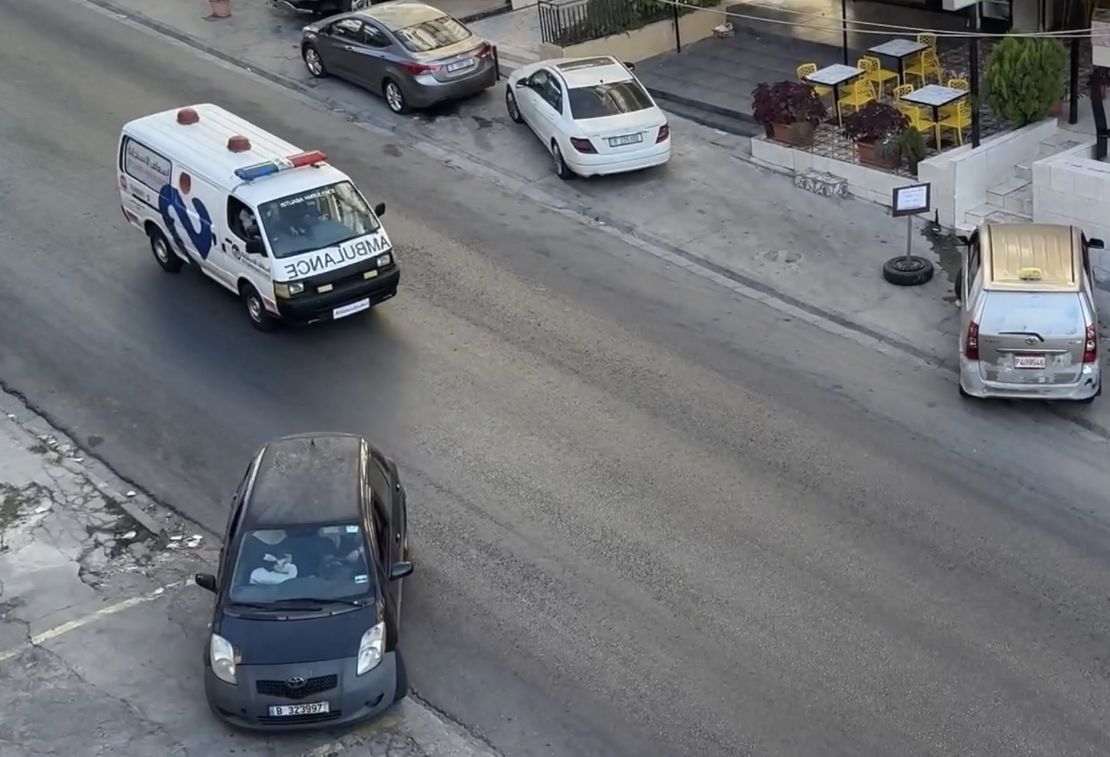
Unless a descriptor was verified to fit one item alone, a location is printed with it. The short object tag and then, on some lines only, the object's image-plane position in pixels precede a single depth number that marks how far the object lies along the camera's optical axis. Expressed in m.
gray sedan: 24.45
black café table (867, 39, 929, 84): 23.31
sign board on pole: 18.66
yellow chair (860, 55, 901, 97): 23.59
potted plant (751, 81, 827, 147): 22.36
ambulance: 17.59
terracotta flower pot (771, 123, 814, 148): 22.31
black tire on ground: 18.97
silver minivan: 15.82
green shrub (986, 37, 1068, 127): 20.73
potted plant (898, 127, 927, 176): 21.11
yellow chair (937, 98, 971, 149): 21.56
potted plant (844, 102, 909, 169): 21.38
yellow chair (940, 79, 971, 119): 21.70
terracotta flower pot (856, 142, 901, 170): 21.38
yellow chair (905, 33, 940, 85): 23.80
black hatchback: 11.70
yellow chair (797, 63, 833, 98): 23.94
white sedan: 21.86
